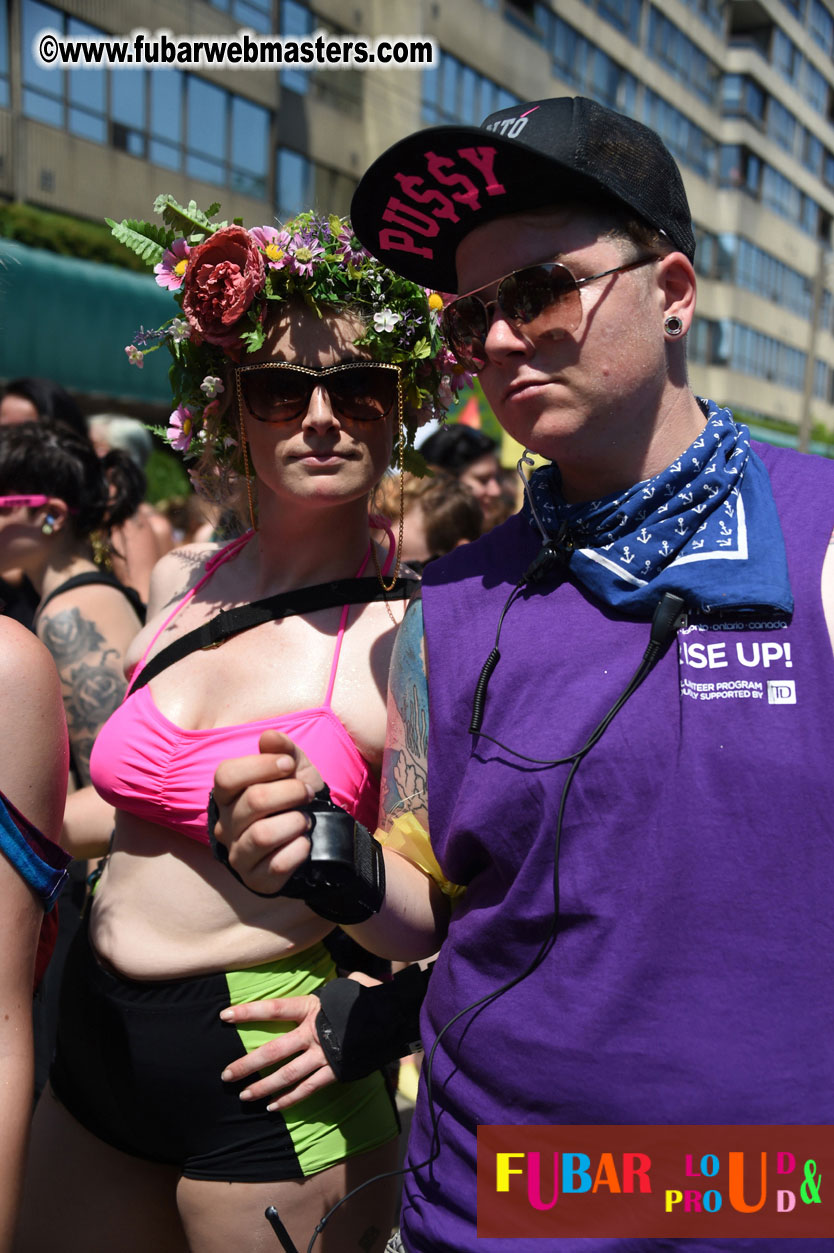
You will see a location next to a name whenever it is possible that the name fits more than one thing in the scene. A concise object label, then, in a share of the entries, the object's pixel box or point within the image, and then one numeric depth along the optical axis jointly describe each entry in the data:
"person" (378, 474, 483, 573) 4.69
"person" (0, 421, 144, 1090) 3.15
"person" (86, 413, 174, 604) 4.94
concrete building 17.62
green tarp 13.51
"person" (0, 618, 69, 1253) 1.55
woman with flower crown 2.01
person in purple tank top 1.35
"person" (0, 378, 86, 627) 4.60
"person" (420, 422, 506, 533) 6.27
